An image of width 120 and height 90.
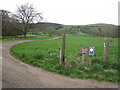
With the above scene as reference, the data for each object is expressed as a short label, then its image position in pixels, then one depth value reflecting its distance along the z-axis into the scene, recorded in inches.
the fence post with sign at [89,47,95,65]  213.6
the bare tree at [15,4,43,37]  1298.0
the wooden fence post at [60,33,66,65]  208.2
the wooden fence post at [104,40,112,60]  225.5
